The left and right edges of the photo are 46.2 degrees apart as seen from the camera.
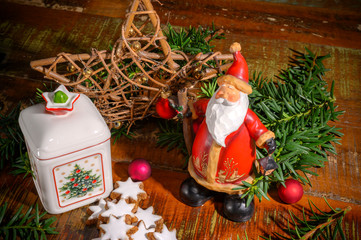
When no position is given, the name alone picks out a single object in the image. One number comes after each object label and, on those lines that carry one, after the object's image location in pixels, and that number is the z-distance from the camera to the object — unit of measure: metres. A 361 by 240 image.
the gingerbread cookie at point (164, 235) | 0.85
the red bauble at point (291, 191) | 0.92
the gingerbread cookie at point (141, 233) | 0.84
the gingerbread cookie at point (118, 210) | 0.87
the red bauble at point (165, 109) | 0.88
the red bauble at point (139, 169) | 0.96
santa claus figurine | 0.74
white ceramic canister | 0.81
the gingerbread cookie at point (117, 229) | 0.84
